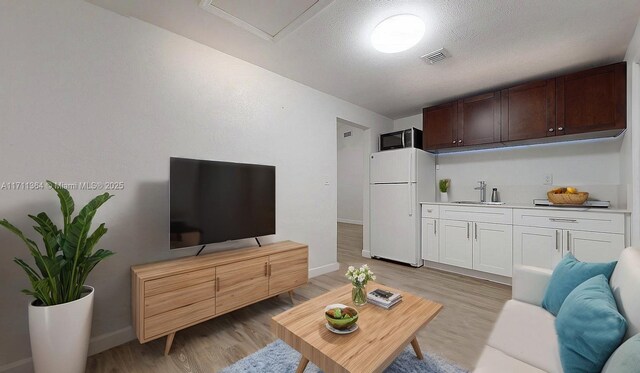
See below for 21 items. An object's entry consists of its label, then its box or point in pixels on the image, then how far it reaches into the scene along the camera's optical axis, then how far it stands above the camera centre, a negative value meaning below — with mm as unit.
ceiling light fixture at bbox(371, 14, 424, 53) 2000 +1266
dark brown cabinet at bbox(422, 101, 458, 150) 3717 +912
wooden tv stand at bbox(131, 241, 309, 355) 1759 -791
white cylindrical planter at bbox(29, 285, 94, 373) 1415 -842
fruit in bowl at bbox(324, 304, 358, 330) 1334 -697
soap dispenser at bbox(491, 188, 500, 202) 3674 -138
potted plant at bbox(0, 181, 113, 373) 1422 -616
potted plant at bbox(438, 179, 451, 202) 4125 -40
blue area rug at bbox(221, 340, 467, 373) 1648 -1182
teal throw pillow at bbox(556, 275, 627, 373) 903 -550
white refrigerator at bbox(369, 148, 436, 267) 3869 -187
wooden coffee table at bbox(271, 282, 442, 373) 1161 -780
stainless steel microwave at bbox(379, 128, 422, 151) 4004 +770
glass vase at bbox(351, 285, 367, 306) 1663 -709
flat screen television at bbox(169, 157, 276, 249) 2095 -128
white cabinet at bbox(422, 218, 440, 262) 3736 -791
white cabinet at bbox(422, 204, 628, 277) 2572 -587
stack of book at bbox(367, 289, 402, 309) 1651 -743
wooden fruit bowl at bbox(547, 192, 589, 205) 2822 -133
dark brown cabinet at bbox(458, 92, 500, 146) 3350 +915
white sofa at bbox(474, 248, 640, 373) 1057 -798
